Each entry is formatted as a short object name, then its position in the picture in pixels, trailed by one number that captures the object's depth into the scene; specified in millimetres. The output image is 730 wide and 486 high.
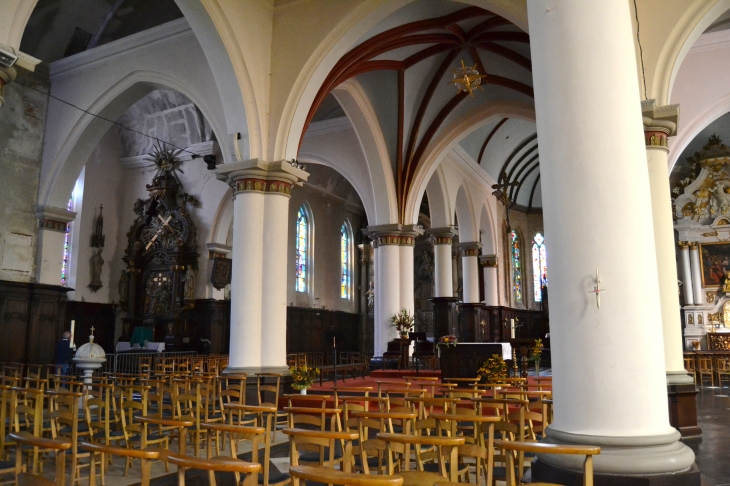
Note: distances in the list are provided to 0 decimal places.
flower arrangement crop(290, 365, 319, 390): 10469
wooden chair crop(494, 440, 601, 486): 3014
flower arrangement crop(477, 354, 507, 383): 10703
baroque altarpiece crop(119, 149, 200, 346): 19562
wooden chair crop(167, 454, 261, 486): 2744
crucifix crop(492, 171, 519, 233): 15538
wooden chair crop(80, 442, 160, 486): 2938
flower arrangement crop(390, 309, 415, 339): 15927
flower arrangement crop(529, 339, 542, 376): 13359
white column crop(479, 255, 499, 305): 22703
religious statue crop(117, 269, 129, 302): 20203
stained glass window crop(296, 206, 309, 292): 24109
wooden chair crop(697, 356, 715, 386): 17031
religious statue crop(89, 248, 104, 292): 19391
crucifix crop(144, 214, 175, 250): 20172
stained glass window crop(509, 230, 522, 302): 26953
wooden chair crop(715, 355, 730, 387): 17547
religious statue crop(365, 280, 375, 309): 26900
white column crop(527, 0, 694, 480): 3855
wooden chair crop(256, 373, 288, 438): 9792
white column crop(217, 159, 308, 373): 10570
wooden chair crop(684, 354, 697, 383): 17609
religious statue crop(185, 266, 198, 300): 19452
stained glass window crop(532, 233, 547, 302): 27859
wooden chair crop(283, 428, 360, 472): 3492
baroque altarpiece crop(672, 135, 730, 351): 20859
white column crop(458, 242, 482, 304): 21359
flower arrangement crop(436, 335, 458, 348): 11812
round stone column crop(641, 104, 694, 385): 8047
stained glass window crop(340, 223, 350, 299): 27094
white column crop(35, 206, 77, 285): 15055
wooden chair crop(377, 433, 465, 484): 3115
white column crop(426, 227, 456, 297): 19328
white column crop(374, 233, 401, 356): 16469
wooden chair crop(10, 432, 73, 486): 3013
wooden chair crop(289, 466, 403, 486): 2436
